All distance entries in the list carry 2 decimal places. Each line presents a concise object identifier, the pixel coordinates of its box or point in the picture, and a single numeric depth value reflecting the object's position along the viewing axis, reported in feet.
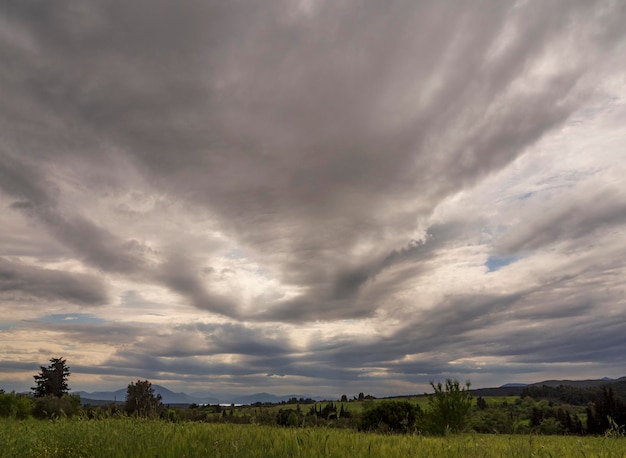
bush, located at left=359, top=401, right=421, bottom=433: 140.15
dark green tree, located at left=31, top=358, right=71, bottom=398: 236.02
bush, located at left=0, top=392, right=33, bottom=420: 110.63
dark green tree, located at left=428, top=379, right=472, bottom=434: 76.59
